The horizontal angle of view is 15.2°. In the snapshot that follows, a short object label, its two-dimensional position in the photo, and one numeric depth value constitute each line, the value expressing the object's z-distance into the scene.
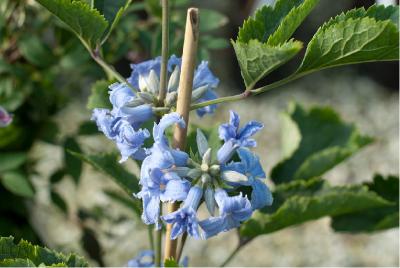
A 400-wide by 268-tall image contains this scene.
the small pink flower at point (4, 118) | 0.75
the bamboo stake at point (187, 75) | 0.64
